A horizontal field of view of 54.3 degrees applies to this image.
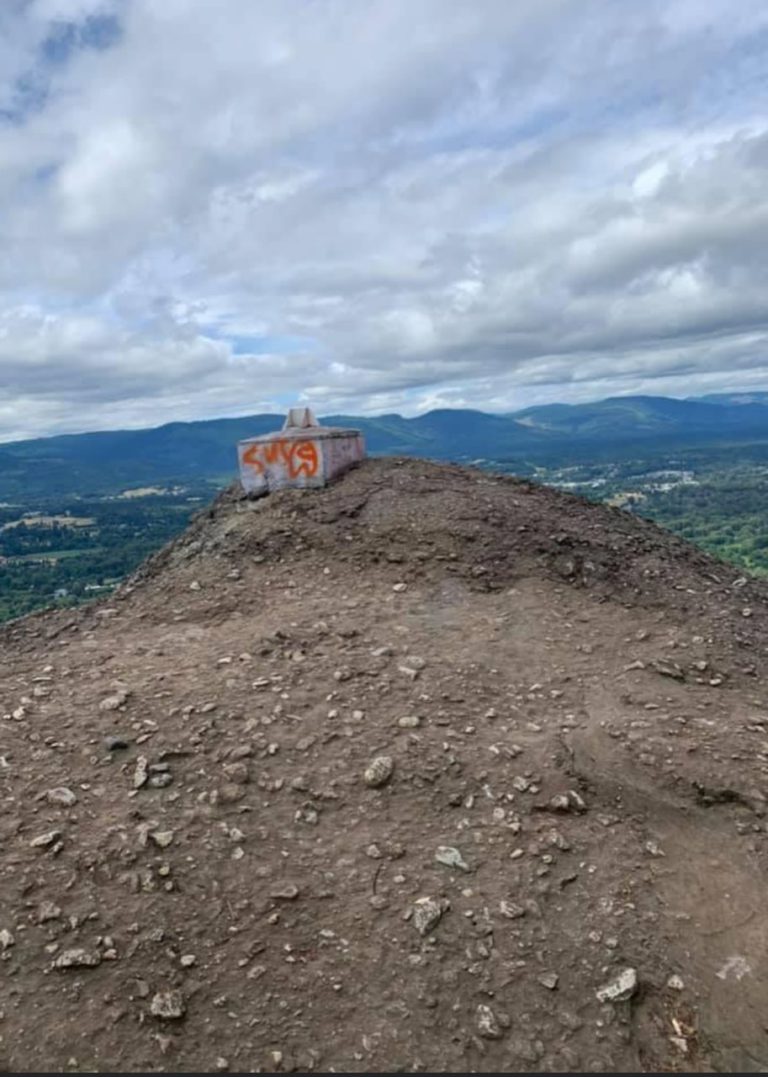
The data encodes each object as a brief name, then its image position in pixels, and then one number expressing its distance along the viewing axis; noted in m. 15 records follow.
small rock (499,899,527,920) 4.38
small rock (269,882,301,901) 4.48
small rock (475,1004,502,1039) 3.81
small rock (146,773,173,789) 5.27
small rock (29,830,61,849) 4.72
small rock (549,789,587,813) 5.12
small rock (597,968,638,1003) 3.98
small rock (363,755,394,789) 5.32
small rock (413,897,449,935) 4.32
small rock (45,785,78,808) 5.08
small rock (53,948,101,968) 4.04
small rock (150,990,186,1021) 3.86
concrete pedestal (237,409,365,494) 10.80
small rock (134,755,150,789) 5.27
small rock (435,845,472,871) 4.70
